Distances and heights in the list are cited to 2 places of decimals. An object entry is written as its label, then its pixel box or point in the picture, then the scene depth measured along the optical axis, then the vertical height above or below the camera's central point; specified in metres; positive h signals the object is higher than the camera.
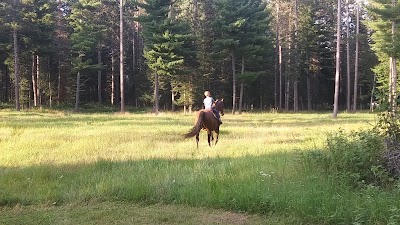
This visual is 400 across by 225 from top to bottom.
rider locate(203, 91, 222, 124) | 15.29 -0.03
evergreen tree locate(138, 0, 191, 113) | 36.16 +6.07
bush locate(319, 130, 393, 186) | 6.75 -1.12
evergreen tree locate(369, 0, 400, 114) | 33.78 +7.44
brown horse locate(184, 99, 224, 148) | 13.54 -0.77
